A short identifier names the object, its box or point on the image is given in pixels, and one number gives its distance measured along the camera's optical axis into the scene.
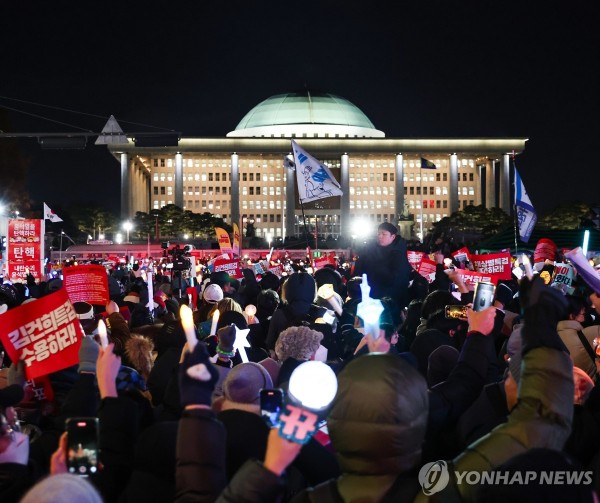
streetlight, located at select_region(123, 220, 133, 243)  79.11
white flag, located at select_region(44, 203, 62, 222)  28.69
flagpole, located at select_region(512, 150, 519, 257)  13.62
